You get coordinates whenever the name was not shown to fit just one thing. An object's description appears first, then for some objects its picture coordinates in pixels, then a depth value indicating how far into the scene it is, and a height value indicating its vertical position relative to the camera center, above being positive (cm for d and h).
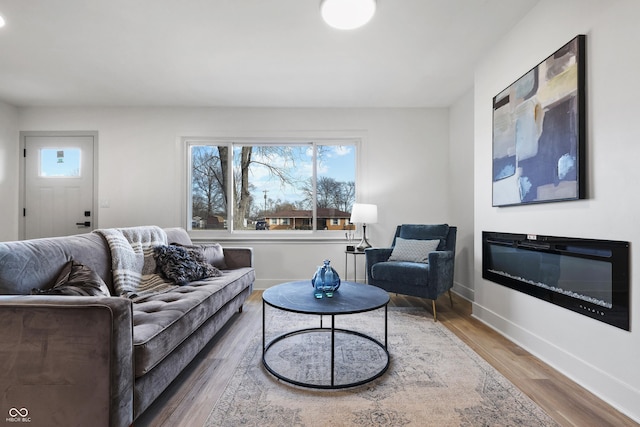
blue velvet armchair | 279 -49
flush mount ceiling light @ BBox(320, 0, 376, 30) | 197 +136
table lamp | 358 +0
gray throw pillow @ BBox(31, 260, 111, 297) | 148 -37
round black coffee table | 168 -89
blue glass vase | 197 -44
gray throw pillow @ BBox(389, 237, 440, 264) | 320 -39
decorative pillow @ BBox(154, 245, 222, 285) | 237 -42
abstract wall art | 171 +54
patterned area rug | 140 -95
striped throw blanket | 208 -37
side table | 363 -63
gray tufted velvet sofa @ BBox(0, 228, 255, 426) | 113 -57
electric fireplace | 150 -35
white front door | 399 +34
